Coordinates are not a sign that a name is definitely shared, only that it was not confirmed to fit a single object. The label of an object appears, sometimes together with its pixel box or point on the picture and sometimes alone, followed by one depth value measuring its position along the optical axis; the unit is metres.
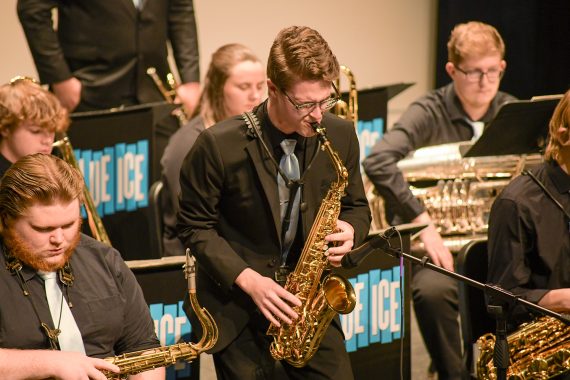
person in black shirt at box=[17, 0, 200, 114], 12.23
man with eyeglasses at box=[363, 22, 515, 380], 10.32
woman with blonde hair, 10.65
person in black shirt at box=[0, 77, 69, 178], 9.07
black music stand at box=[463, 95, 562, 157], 9.78
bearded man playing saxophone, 6.18
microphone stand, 6.59
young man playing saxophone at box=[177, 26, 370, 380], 7.11
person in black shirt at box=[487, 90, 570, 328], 8.07
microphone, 6.56
